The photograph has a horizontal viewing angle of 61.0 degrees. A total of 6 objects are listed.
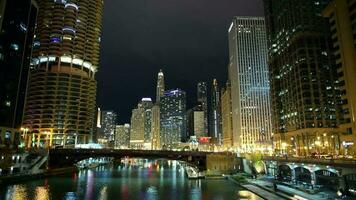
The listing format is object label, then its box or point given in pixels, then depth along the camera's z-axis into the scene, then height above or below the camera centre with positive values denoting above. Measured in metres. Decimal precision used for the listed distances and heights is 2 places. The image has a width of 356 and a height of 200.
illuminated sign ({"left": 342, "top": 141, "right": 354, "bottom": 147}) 119.31 +5.47
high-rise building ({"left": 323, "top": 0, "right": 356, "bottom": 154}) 116.62 +38.22
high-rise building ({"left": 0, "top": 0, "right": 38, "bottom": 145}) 122.88 +39.53
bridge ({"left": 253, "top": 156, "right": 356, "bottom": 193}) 62.97 -3.99
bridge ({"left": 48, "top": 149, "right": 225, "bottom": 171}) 133.50 +0.17
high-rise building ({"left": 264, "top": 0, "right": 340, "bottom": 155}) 155.50 +40.26
